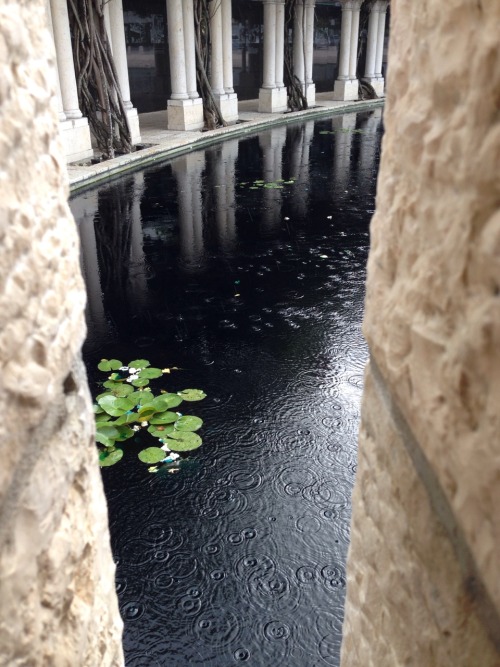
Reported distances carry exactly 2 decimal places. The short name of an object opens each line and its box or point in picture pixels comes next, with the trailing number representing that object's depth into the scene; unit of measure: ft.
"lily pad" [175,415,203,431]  12.00
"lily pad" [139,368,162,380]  13.75
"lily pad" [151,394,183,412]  12.50
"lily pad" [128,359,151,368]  14.20
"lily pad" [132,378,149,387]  13.40
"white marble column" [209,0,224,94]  45.75
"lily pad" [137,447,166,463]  11.12
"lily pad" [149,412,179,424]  12.16
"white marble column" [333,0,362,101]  66.74
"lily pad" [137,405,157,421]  12.23
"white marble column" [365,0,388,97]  70.23
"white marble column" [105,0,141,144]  37.14
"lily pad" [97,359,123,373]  14.08
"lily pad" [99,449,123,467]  11.10
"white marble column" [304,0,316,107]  59.16
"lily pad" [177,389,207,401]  12.98
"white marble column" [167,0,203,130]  42.09
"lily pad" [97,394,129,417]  12.27
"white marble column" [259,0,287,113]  54.85
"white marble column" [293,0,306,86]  58.54
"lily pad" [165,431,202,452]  11.44
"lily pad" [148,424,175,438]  11.83
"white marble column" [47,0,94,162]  31.94
